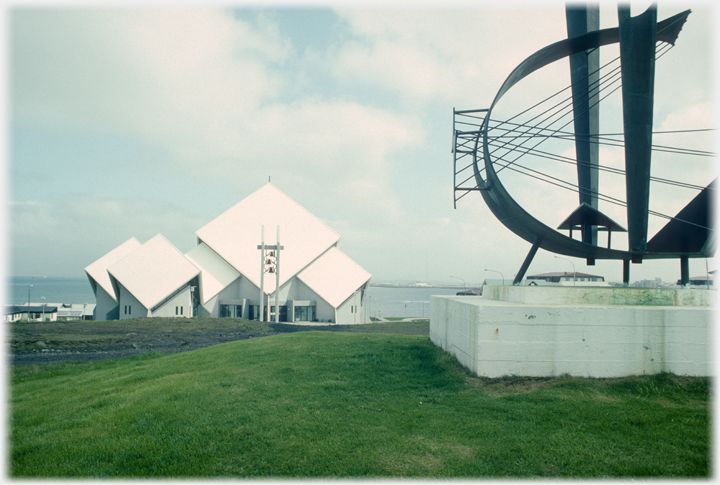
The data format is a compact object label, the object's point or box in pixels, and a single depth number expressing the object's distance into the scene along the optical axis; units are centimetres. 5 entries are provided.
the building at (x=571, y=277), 3396
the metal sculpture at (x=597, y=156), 875
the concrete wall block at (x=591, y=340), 772
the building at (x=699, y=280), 3415
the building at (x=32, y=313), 4822
